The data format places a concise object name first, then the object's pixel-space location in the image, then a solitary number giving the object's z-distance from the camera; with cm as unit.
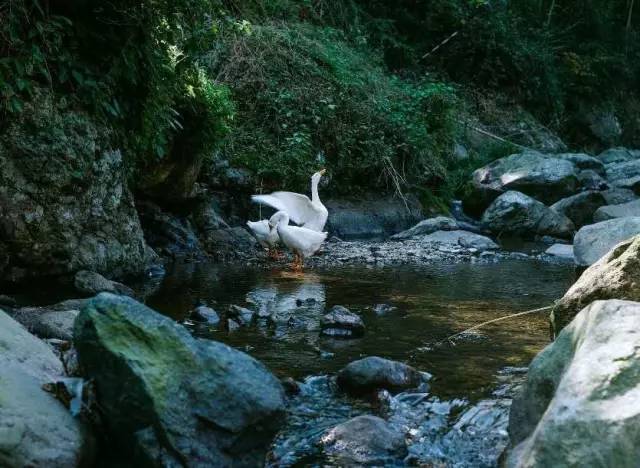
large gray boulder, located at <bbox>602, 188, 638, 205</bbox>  1485
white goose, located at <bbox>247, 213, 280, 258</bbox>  920
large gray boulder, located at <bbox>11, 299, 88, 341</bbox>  504
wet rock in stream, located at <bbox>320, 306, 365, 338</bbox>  587
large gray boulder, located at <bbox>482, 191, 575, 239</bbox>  1294
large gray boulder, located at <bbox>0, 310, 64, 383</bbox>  366
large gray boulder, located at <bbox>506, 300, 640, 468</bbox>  267
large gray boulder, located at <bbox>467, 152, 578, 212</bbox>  1484
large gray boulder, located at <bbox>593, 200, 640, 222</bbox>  1312
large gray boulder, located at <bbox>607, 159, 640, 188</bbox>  1727
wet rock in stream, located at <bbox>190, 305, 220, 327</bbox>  609
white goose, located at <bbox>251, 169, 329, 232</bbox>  983
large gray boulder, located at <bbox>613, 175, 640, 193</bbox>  1588
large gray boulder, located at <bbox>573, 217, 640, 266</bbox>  834
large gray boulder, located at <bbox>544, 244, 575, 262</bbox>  1066
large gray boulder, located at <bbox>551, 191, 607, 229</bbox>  1379
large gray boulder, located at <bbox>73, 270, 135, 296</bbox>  652
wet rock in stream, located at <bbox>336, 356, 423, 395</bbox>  457
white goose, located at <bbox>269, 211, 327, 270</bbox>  888
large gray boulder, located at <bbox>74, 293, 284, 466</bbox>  328
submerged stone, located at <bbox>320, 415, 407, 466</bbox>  368
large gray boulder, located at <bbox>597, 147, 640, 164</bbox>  2100
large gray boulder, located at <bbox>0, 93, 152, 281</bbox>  622
